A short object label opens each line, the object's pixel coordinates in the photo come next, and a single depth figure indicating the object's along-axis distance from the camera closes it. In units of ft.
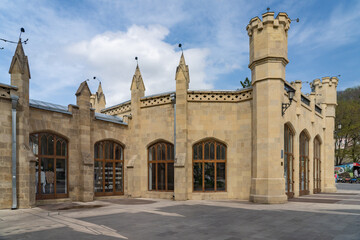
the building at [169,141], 42.14
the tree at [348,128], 153.99
